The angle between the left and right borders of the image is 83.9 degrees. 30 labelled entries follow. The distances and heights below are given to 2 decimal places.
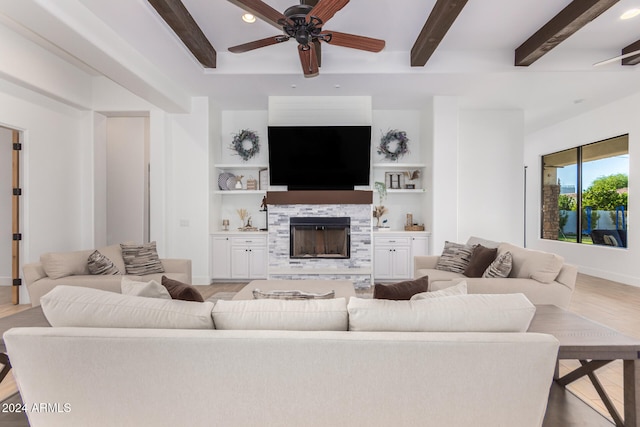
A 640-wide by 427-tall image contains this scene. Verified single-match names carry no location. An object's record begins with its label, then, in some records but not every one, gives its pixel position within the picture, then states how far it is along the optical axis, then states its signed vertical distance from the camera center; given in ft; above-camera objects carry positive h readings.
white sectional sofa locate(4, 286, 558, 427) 4.74 -2.25
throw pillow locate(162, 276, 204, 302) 6.06 -1.45
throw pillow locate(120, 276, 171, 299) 6.05 -1.41
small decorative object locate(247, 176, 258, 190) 19.97 +1.39
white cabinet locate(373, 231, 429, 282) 18.65 -2.12
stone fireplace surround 18.30 -1.21
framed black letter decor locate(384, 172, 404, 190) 20.26 +1.64
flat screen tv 18.26 +2.73
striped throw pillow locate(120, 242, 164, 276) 13.32 -1.94
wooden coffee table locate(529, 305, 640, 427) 5.43 -2.17
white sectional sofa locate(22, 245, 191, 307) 11.62 -2.31
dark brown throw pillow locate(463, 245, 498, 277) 12.03 -1.80
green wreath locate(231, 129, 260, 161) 20.02 +3.65
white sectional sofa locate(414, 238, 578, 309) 9.83 -2.09
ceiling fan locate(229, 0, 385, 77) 8.57 +4.82
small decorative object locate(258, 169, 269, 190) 20.36 +1.76
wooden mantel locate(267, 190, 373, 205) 18.30 +0.60
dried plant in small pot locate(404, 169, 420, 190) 19.94 +1.83
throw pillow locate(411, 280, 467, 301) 5.95 -1.45
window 19.38 +0.94
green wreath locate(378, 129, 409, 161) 19.84 +3.61
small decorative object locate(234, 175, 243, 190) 20.00 +1.45
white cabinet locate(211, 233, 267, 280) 18.86 -2.56
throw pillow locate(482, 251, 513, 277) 10.89 -1.79
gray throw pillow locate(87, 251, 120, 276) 12.56 -1.99
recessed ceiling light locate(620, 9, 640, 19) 11.37 +6.31
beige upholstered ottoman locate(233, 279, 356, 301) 10.87 -2.57
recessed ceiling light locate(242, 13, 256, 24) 11.46 +6.25
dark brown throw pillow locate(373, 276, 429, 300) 5.99 -1.40
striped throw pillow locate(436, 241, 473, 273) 13.19 -1.87
